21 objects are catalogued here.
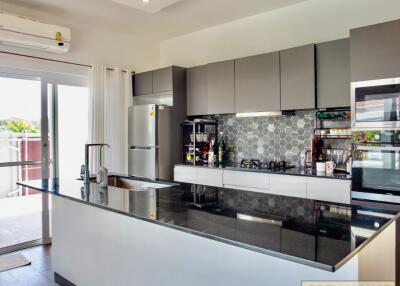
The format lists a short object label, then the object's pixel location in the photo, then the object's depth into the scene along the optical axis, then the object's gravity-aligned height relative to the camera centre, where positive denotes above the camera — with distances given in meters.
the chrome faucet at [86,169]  2.77 -0.23
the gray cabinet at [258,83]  3.71 +0.68
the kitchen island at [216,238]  1.24 -0.39
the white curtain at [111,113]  4.44 +0.40
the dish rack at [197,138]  4.46 +0.05
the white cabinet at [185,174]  4.23 -0.43
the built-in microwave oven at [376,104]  2.63 +0.31
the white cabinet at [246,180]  3.50 -0.44
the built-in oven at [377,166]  2.63 -0.22
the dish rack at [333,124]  3.38 +0.18
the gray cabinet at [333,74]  3.18 +0.67
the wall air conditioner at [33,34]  3.56 +1.24
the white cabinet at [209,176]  3.94 -0.43
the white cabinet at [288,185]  3.20 -0.45
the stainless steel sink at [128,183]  2.83 -0.38
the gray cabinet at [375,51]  2.65 +0.75
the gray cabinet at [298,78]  3.40 +0.68
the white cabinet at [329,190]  2.92 -0.45
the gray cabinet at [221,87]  4.11 +0.70
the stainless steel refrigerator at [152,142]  4.42 -0.01
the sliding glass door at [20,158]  3.83 -0.19
